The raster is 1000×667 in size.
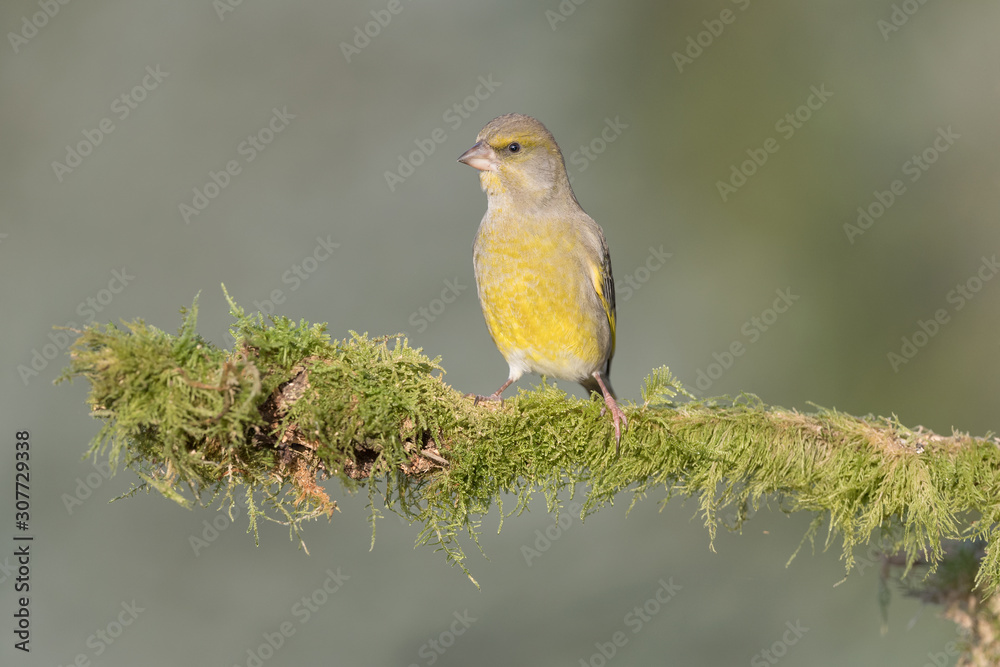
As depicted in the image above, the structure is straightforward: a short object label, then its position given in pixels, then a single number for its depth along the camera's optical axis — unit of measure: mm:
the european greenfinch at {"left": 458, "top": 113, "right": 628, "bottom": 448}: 7547
